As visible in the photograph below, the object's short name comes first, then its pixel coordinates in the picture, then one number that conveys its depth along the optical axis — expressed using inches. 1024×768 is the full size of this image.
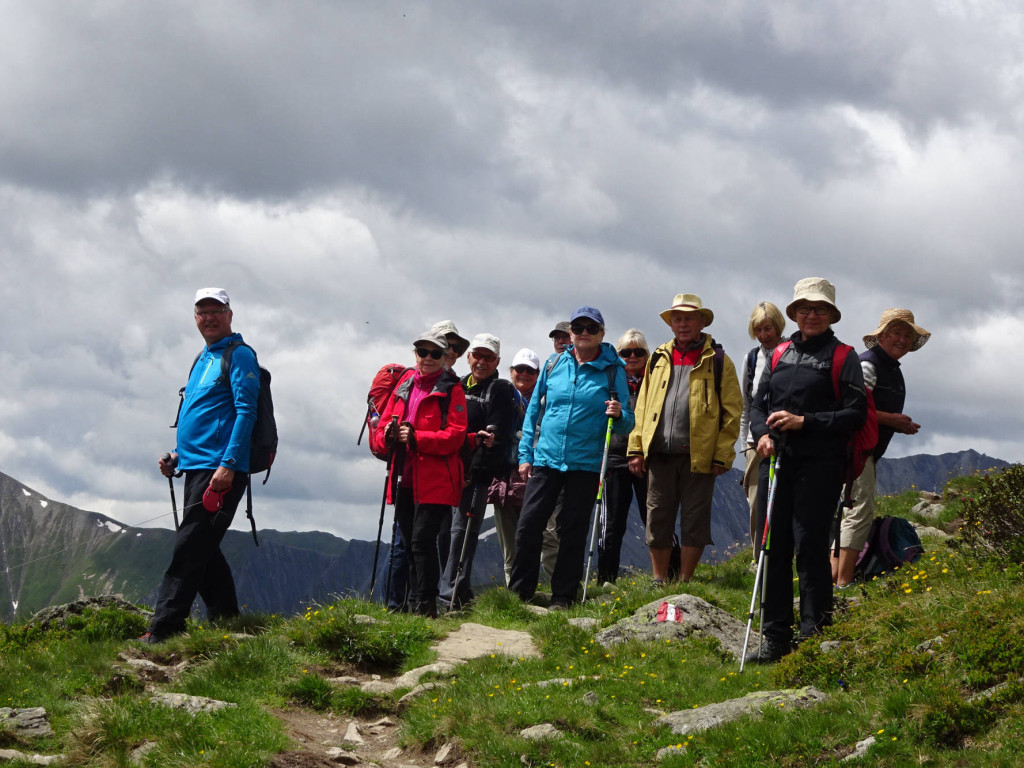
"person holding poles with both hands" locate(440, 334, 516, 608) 480.7
